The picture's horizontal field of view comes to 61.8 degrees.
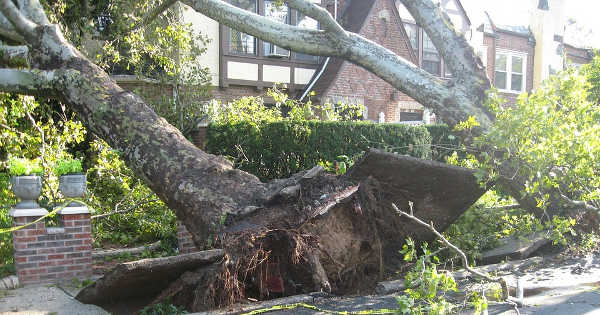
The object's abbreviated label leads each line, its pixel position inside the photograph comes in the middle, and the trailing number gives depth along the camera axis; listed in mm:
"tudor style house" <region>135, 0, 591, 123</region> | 13711
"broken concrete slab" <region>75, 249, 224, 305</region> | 3908
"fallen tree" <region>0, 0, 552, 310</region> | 4375
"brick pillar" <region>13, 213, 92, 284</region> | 5090
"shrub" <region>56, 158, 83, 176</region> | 5629
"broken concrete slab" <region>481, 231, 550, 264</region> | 5969
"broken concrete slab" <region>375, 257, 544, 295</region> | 4746
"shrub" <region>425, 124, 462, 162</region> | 11992
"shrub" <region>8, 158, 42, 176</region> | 5433
